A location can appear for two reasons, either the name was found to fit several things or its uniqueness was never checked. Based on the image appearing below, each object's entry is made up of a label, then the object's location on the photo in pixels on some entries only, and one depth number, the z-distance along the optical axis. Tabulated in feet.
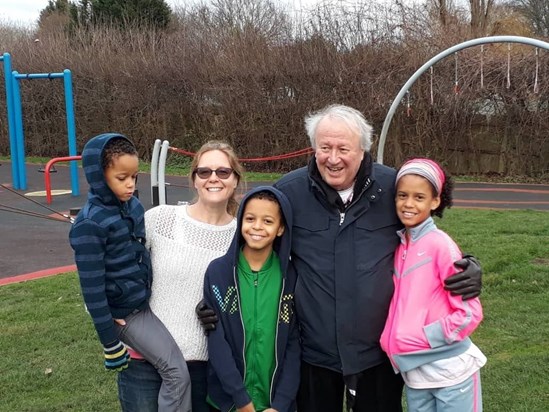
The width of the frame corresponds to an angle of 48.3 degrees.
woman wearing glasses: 7.82
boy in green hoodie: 7.69
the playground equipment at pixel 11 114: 44.06
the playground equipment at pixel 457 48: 21.20
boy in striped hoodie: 7.15
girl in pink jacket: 7.59
